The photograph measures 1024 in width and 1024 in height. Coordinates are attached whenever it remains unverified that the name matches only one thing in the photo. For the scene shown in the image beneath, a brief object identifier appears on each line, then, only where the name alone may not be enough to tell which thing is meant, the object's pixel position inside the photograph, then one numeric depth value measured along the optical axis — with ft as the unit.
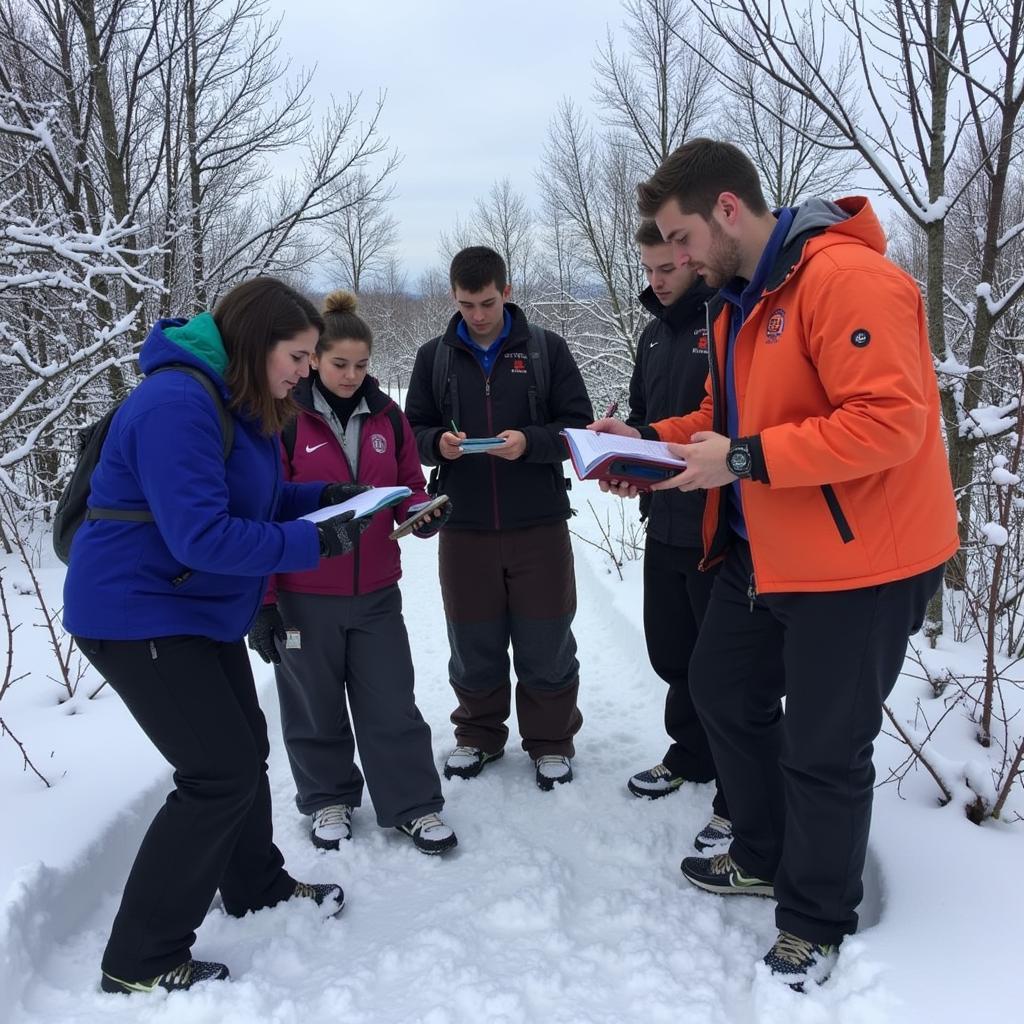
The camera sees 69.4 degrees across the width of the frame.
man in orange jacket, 5.65
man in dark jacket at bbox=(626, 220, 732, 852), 9.52
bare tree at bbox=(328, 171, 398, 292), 88.07
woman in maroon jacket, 9.37
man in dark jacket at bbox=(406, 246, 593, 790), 10.61
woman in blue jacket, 6.40
